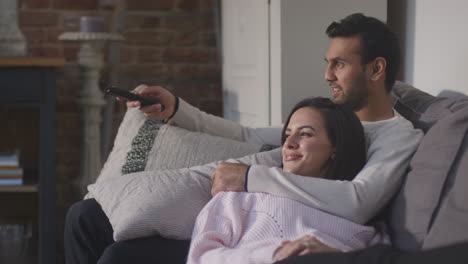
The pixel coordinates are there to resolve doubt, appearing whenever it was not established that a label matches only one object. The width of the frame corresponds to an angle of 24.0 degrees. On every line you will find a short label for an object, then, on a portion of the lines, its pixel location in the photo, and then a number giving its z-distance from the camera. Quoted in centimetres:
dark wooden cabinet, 403
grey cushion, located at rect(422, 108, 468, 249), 230
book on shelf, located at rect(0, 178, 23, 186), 415
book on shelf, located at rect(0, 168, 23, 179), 416
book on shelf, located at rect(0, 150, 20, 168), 417
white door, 389
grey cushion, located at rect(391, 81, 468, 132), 274
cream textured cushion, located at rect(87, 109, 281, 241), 269
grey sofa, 234
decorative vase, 427
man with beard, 258
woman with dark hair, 249
